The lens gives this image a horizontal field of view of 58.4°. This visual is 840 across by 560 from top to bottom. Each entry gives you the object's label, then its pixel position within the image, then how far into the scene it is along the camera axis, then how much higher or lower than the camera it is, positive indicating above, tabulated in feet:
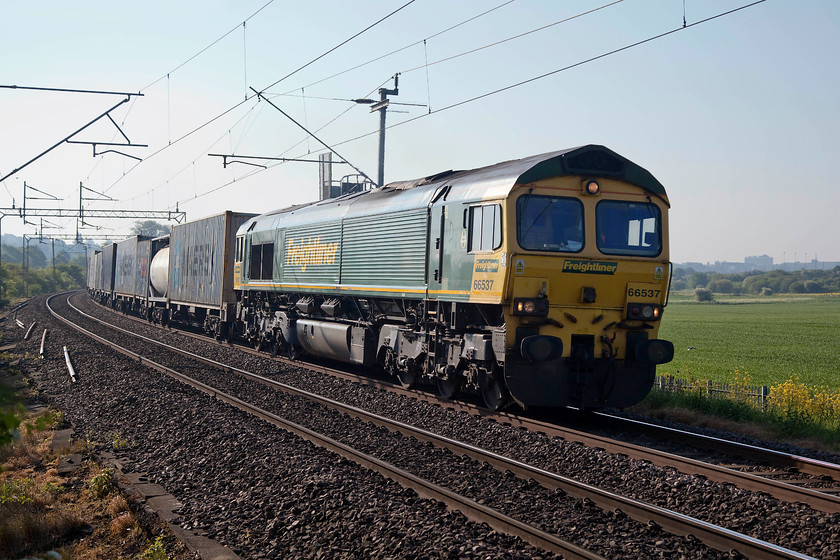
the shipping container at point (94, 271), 183.67 +0.80
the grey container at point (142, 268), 122.21 +1.14
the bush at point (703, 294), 335.47 -3.91
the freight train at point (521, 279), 35.55 +0.13
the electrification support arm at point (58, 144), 62.92 +11.12
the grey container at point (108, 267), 156.97 +1.54
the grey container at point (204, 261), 81.61 +1.78
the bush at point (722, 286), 417.08 -0.12
